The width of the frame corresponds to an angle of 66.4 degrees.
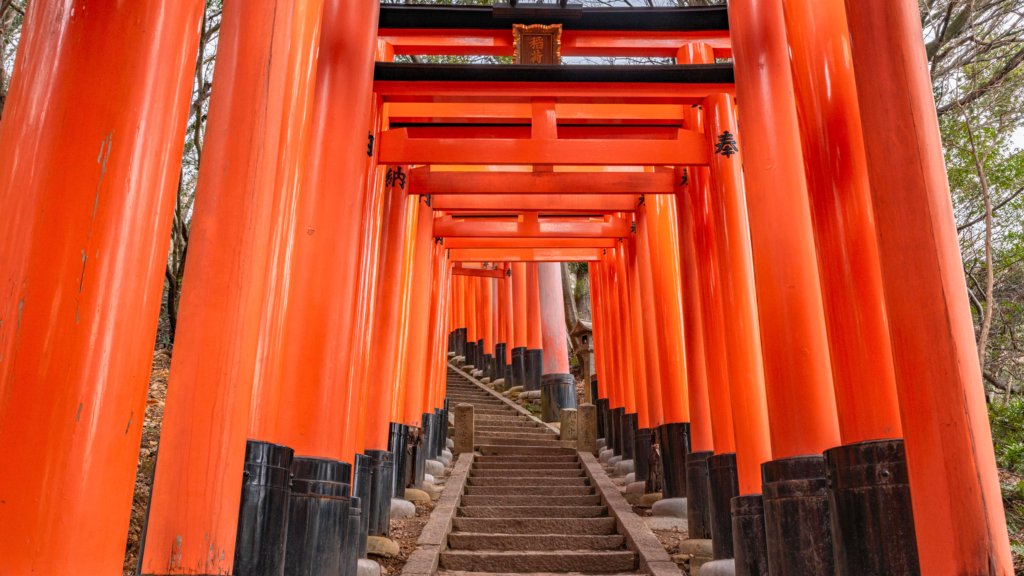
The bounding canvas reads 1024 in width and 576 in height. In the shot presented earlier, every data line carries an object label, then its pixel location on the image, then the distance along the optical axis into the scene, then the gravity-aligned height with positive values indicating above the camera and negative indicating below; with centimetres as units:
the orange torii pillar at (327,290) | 548 +152
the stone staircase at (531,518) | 820 -15
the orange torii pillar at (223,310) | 333 +84
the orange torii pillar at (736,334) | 662 +152
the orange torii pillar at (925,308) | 326 +87
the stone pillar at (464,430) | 1388 +129
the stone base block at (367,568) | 693 -55
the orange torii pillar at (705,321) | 779 +189
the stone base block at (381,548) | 806 -43
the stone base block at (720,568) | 693 -53
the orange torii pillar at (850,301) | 396 +112
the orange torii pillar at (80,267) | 210 +66
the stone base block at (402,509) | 978 -5
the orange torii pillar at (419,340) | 1107 +236
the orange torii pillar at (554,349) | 1883 +378
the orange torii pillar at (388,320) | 918 +218
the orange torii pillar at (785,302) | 512 +140
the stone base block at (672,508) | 972 -2
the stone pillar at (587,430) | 1431 +134
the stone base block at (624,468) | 1262 +59
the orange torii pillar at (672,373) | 988 +162
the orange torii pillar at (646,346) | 1092 +222
